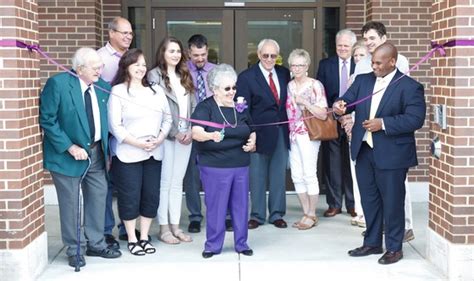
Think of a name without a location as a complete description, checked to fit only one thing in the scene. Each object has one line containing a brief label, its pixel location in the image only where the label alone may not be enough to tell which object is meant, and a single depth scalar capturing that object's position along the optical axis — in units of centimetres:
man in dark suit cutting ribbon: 542
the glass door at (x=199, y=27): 854
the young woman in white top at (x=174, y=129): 617
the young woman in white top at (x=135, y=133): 580
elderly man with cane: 542
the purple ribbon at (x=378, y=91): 502
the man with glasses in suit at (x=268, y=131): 680
